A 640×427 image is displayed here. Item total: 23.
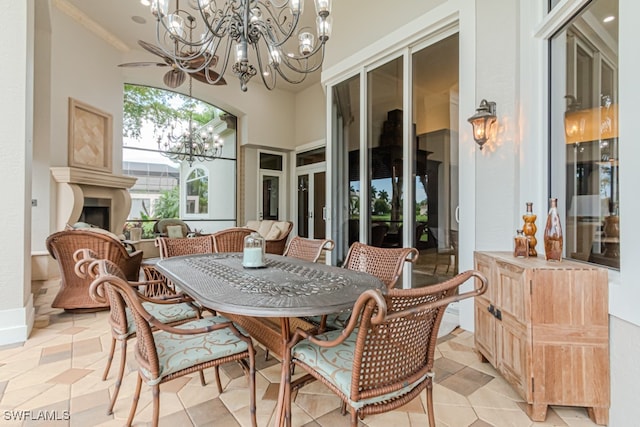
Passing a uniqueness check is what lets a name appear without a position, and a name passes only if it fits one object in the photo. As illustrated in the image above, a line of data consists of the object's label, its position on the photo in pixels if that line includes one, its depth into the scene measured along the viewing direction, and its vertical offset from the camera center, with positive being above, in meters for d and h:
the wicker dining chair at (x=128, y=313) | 1.60 -0.66
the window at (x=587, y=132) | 1.82 +0.55
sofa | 5.46 -0.43
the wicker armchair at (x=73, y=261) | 2.97 -0.47
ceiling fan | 4.17 +2.01
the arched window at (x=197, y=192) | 8.05 +0.53
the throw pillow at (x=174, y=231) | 6.91 -0.43
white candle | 2.03 -0.30
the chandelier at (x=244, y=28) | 2.24 +1.48
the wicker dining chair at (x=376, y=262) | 2.06 -0.37
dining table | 1.26 -0.38
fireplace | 5.09 +0.26
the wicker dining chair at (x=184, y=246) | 2.79 -0.33
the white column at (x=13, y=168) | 2.56 +0.37
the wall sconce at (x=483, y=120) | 2.65 +0.81
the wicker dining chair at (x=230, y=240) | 3.22 -0.30
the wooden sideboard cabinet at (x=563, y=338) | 1.62 -0.67
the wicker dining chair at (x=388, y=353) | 1.03 -0.54
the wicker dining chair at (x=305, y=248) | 2.63 -0.32
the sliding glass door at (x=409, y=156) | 3.41 +0.71
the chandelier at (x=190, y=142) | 7.06 +1.67
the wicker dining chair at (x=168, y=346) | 1.23 -0.64
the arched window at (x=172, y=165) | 7.17 +1.18
